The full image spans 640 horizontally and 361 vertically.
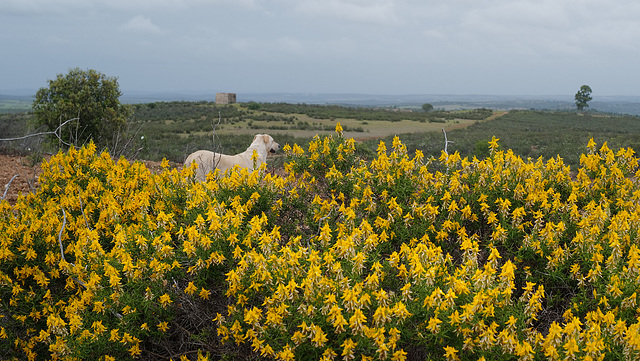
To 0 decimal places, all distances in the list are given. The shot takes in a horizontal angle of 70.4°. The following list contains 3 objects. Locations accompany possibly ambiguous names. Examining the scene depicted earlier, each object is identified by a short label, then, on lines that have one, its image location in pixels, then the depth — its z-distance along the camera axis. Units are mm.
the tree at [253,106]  53512
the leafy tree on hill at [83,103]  16328
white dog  8889
